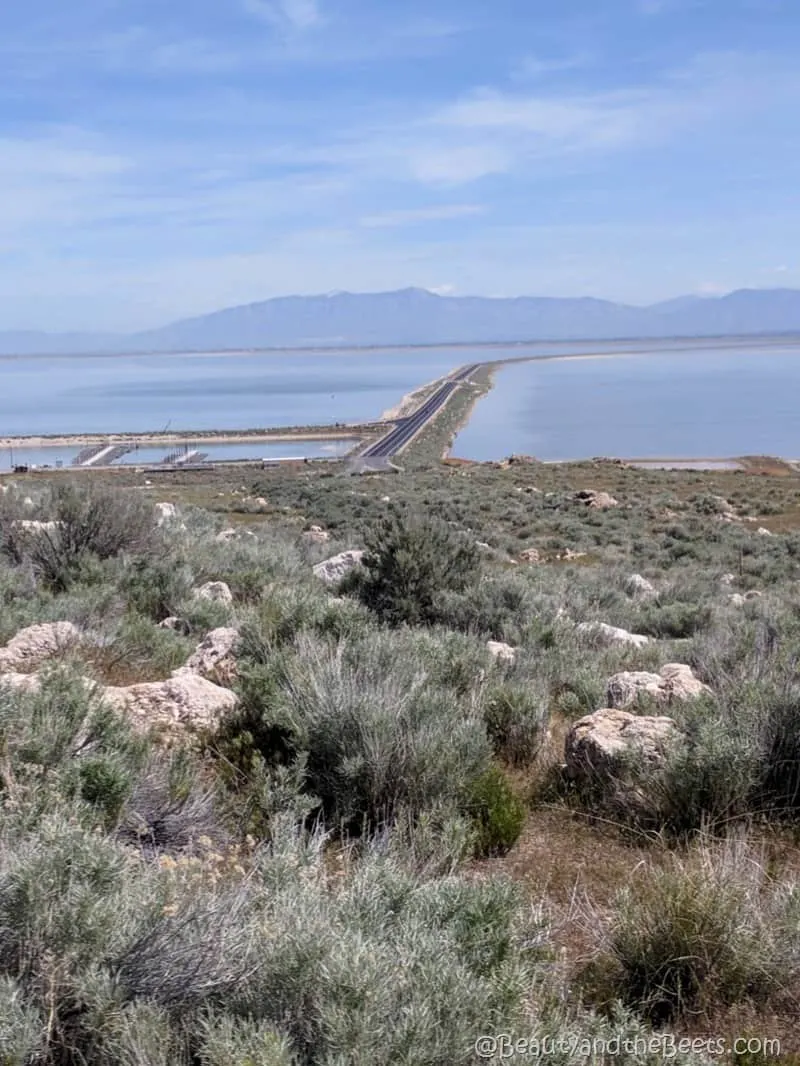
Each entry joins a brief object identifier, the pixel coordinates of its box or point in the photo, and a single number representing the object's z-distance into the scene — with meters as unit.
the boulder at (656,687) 5.04
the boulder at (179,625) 7.05
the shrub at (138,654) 5.57
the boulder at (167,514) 11.98
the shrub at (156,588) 7.65
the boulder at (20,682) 3.87
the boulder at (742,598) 11.91
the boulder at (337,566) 10.56
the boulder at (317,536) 16.60
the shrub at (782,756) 4.02
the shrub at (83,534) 8.71
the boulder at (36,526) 9.26
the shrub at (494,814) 3.68
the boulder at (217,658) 5.40
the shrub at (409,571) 8.83
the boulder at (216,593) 7.72
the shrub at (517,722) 4.79
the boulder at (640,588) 12.51
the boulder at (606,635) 8.10
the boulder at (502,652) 6.25
